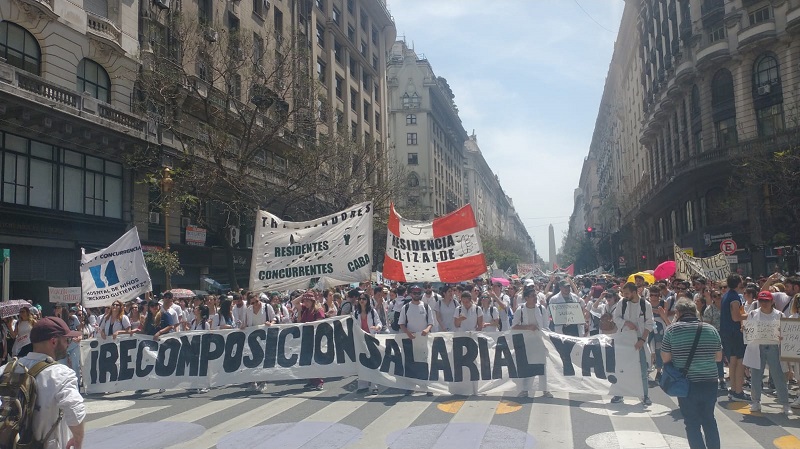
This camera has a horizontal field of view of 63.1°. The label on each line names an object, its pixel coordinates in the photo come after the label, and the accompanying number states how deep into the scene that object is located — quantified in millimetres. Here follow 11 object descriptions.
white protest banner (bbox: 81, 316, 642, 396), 9984
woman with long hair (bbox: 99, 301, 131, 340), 12398
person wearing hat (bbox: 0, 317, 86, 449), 4113
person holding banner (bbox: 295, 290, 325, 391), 12211
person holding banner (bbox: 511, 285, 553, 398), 10633
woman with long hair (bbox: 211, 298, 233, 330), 12320
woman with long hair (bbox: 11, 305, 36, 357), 11617
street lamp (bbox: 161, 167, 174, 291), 20031
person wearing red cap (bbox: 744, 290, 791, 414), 8625
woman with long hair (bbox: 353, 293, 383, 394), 11852
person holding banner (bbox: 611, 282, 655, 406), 9836
